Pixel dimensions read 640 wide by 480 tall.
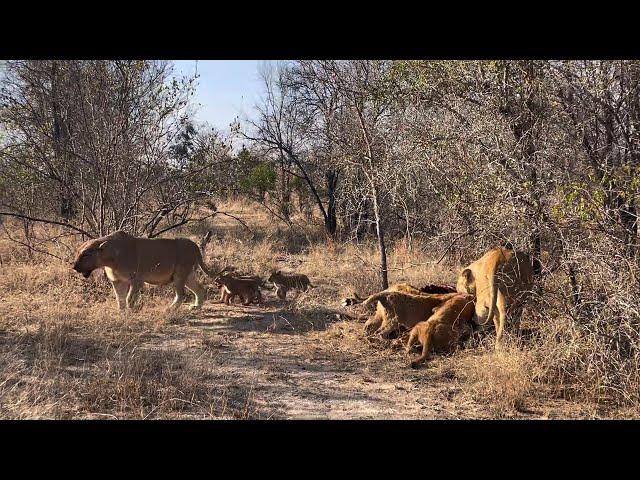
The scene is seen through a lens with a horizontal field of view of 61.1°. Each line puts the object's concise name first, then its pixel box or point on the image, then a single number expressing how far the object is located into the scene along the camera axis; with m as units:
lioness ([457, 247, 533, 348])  6.50
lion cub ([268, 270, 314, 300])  9.67
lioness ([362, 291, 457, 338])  7.15
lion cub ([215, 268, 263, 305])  9.53
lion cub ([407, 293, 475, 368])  6.62
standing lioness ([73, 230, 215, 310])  8.42
